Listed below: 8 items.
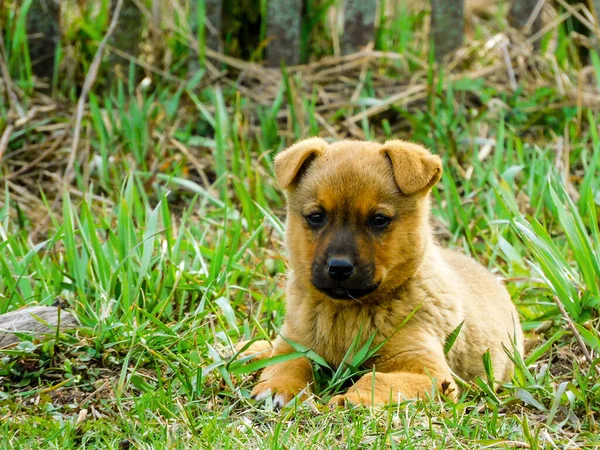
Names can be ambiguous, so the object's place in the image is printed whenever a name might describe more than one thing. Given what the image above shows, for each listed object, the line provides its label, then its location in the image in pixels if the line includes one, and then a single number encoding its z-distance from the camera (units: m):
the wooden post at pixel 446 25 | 15.55
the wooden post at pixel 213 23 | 15.44
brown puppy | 8.39
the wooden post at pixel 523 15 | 16.55
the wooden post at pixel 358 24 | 15.83
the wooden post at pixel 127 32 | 15.40
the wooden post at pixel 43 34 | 15.10
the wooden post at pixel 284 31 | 15.62
